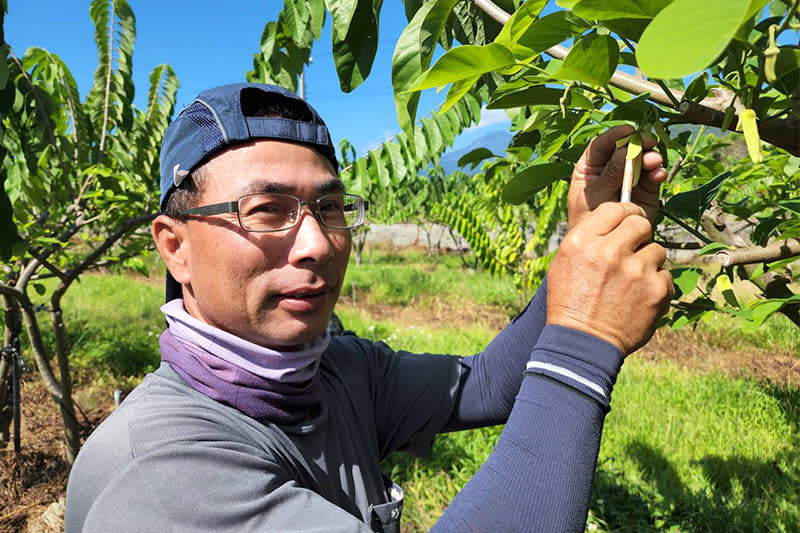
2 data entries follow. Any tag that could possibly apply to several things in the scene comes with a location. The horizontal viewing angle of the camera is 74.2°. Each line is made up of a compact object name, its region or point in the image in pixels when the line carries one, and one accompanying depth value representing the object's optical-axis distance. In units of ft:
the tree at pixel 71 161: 7.46
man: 1.91
